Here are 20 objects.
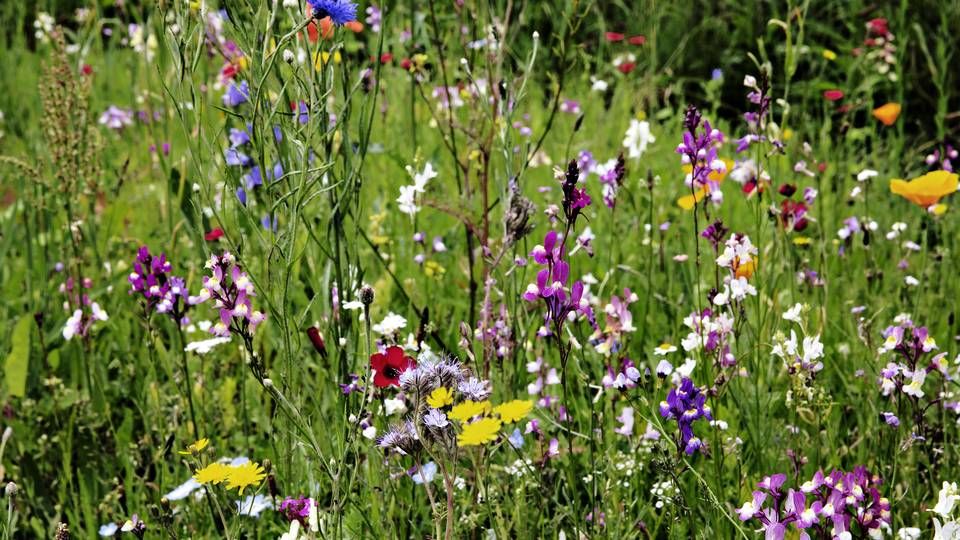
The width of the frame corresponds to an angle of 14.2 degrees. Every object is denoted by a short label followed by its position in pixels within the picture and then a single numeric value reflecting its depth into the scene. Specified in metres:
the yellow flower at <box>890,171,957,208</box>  2.60
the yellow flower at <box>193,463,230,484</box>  2.25
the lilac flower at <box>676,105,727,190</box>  2.41
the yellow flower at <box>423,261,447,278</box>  2.78
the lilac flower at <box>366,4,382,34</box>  4.21
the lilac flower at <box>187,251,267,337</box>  2.34
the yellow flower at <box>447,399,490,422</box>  2.22
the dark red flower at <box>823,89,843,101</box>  3.16
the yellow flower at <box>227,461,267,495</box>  2.26
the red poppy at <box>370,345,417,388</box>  2.36
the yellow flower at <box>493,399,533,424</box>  2.24
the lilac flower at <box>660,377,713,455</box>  2.35
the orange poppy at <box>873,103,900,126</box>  2.92
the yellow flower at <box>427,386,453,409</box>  2.23
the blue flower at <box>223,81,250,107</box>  2.85
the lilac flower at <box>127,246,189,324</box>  2.51
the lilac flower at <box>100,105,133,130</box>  4.08
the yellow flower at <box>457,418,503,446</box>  2.20
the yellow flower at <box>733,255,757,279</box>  2.50
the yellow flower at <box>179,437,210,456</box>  2.28
